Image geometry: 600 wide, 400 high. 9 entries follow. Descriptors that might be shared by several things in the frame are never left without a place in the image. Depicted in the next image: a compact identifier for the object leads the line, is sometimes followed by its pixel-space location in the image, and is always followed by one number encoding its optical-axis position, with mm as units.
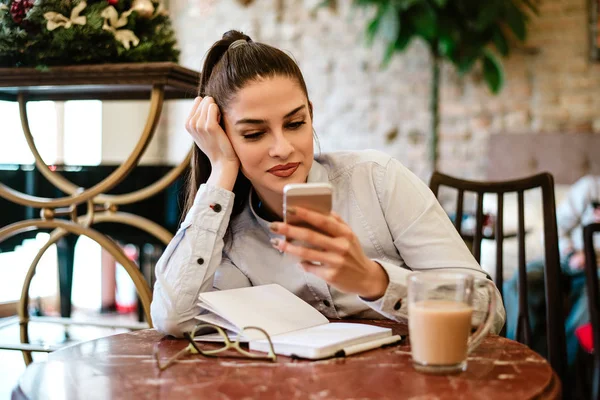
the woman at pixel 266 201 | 1271
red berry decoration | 1825
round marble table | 824
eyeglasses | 986
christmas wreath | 1813
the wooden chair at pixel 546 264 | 1610
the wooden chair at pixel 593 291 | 1791
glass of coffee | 896
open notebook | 1002
